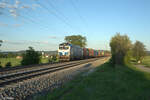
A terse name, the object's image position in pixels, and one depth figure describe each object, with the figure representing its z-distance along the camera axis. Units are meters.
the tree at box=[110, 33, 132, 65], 19.47
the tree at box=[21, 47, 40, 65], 21.23
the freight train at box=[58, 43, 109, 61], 27.34
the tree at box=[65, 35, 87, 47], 88.59
